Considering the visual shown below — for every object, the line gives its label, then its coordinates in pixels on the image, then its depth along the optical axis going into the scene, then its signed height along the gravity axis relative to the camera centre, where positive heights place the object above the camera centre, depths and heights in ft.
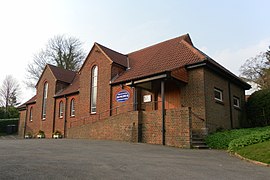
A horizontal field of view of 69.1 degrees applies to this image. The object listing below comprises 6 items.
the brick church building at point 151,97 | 37.49 +5.53
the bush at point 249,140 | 28.13 -2.91
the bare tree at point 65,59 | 103.11 +31.61
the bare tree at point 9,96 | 133.15 +15.22
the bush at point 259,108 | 47.69 +2.94
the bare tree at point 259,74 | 82.57 +21.26
